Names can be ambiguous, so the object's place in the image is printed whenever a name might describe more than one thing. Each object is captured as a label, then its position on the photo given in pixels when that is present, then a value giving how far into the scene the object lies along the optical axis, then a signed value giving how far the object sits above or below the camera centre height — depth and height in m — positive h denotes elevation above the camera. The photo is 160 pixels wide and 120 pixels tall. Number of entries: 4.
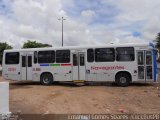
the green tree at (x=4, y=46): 23.16 +3.20
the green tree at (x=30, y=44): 25.52 +3.92
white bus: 7.56 -0.10
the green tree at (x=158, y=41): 24.47 +4.44
